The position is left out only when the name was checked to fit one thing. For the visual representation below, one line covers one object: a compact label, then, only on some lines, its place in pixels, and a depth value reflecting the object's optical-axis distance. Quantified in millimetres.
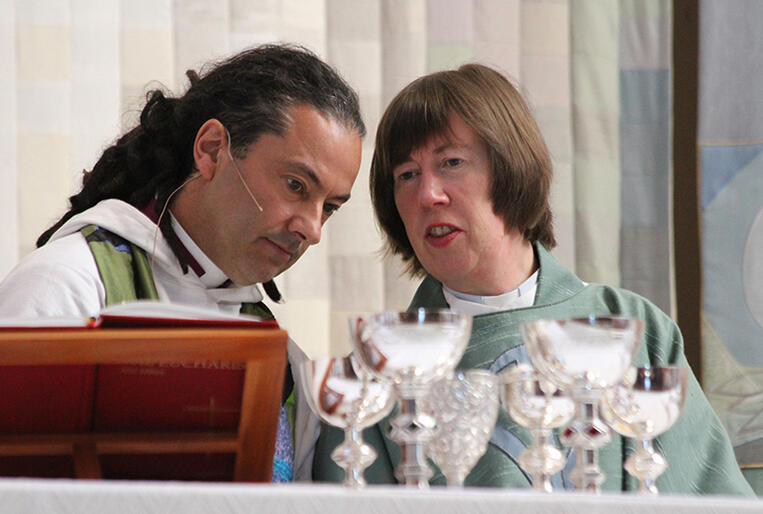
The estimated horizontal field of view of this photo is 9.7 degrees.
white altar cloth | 4377
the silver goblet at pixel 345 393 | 4701
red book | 4712
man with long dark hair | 5547
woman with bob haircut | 5455
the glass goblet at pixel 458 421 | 4752
